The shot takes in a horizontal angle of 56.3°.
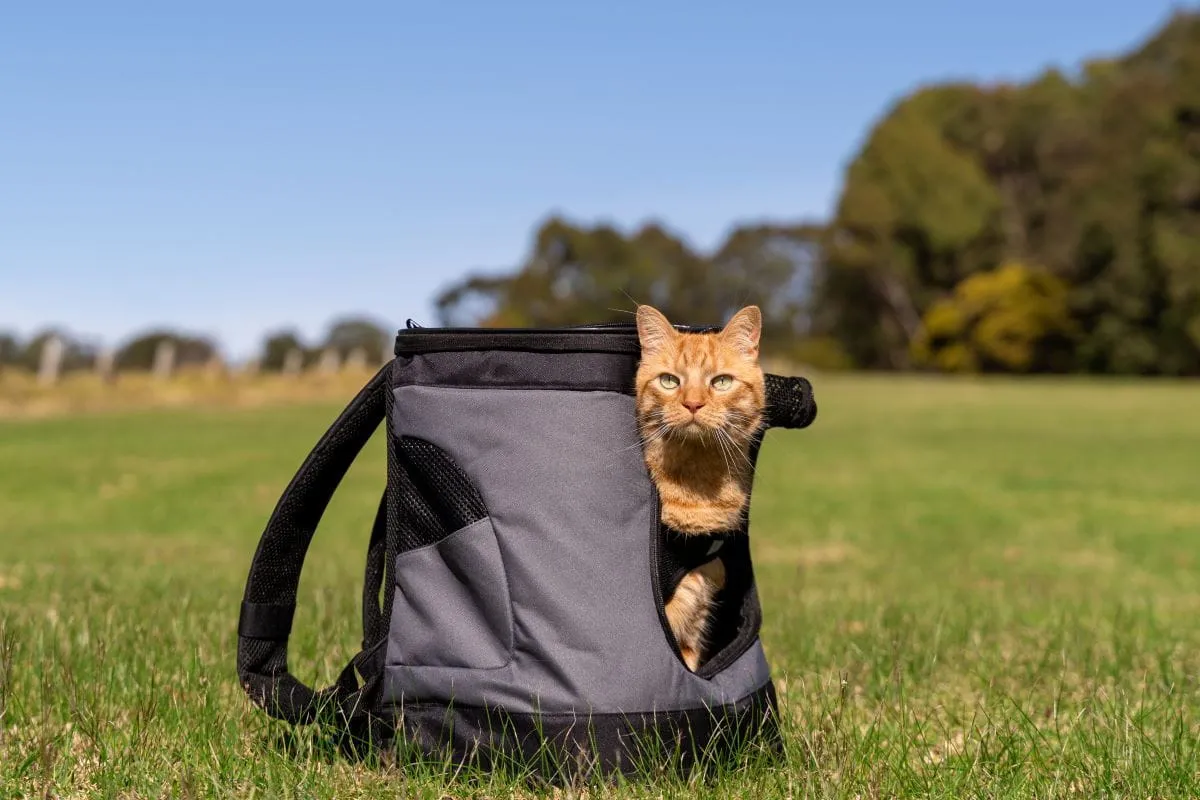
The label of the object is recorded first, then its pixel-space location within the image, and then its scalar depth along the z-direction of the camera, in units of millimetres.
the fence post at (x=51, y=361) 34625
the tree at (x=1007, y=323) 59781
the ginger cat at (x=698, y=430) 3197
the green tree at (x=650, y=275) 86062
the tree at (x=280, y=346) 71500
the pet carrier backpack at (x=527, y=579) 2934
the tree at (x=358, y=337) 69250
